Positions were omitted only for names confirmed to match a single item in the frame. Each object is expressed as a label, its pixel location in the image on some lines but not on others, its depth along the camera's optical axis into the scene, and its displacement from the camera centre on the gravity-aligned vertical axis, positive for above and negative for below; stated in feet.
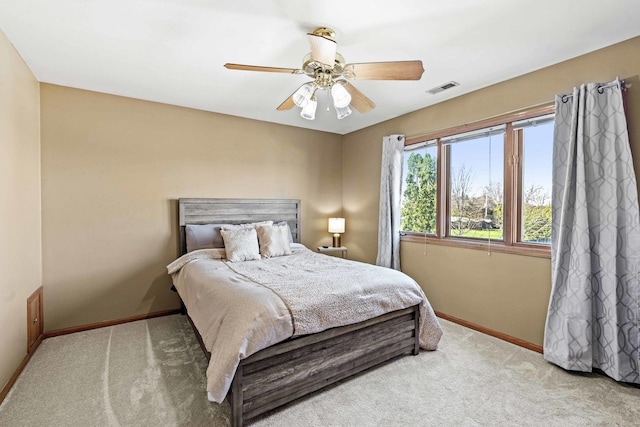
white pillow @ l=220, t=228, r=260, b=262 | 10.87 -1.34
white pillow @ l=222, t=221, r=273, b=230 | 12.05 -0.72
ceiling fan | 6.38 +3.10
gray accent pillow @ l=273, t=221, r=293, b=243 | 13.94 -0.69
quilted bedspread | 5.83 -2.14
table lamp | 15.46 -0.85
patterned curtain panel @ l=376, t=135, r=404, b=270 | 13.03 +0.30
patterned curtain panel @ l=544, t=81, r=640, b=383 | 7.18 -0.78
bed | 5.93 -3.19
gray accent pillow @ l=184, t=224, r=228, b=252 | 11.59 -1.11
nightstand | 14.83 -2.03
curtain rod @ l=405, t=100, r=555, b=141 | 8.80 +3.00
